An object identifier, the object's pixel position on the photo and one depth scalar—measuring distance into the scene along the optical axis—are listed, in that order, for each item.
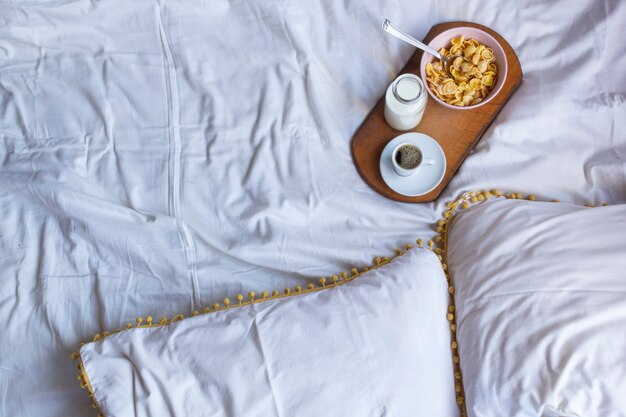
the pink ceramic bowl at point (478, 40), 0.92
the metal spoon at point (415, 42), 0.91
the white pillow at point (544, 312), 0.66
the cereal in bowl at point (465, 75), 0.93
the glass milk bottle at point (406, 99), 0.90
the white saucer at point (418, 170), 0.92
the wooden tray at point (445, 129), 0.94
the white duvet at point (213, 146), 0.88
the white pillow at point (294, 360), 0.69
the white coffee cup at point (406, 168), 0.91
